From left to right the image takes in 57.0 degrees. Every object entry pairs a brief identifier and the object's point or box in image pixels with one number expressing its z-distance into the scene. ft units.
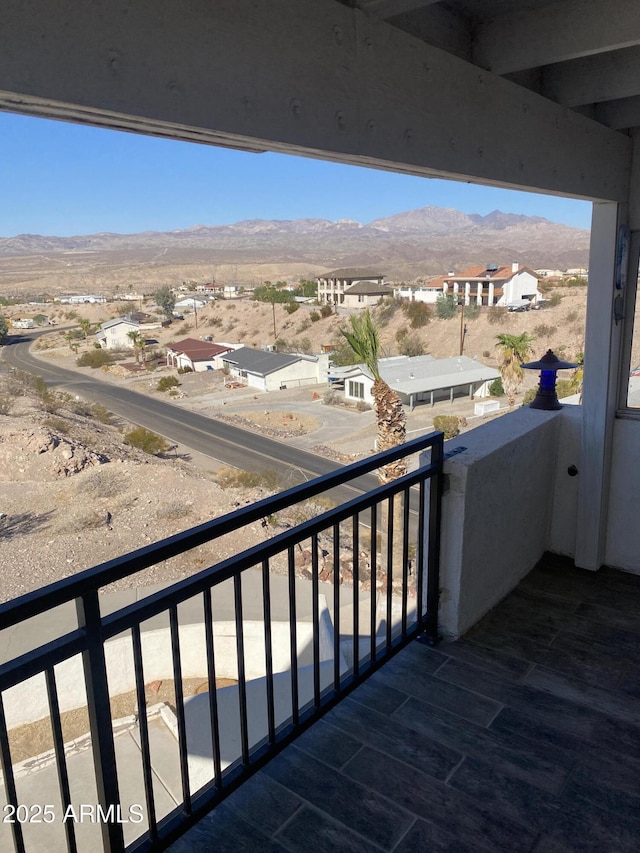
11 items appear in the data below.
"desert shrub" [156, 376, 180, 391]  128.26
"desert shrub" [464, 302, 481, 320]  132.26
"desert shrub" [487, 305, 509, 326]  126.82
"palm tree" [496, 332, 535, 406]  90.94
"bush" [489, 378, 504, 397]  102.06
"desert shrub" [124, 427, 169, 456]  95.71
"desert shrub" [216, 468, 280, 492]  77.66
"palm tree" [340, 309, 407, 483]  45.70
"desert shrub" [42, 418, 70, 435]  92.12
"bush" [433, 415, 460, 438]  82.12
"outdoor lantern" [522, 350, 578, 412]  11.49
